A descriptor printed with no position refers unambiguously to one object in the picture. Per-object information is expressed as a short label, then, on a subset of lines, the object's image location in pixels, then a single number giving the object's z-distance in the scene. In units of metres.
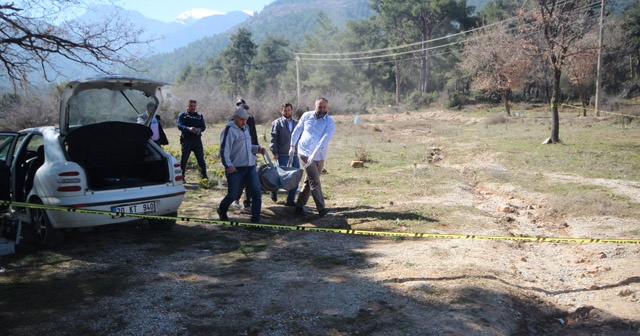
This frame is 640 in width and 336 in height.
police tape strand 5.20
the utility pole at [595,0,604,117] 27.50
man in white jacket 7.62
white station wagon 5.82
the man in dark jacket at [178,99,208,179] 9.98
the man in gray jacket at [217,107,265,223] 6.98
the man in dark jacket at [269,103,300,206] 8.64
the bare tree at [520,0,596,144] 15.60
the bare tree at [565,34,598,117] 22.66
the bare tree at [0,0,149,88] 9.95
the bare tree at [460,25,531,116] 34.92
